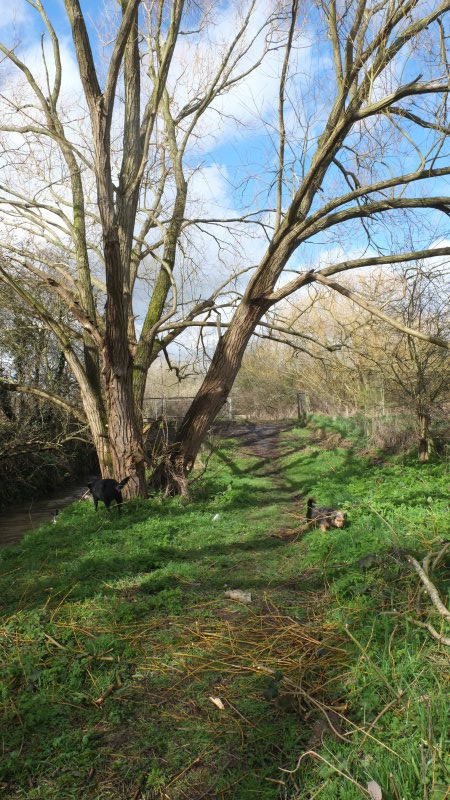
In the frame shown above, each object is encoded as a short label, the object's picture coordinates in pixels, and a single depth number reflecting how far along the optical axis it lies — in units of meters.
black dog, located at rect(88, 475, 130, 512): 9.42
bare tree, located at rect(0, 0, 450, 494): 7.65
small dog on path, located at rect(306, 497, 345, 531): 6.95
